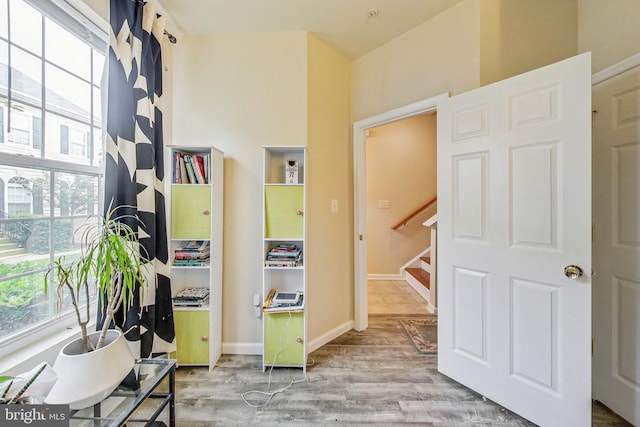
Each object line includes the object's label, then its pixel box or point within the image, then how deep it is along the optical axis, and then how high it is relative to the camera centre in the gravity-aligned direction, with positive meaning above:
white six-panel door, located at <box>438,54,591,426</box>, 1.17 -0.16
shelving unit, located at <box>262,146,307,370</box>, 1.70 -0.25
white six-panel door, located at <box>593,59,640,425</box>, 1.25 -0.17
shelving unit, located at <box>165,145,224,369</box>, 1.70 -0.15
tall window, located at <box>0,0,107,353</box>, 1.04 +0.35
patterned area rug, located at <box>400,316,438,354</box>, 2.00 -1.17
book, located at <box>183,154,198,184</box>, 1.73 +0.33
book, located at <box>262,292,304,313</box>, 1.68 -0.69
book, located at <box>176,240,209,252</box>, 1.76 -0.25
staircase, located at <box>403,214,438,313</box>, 2.82 -0.94
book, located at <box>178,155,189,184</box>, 1.72 +0.32
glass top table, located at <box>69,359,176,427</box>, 0.80 -0.71
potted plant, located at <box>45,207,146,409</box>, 0.77 -0.51
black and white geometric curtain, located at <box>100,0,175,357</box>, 1.36 +0.39
